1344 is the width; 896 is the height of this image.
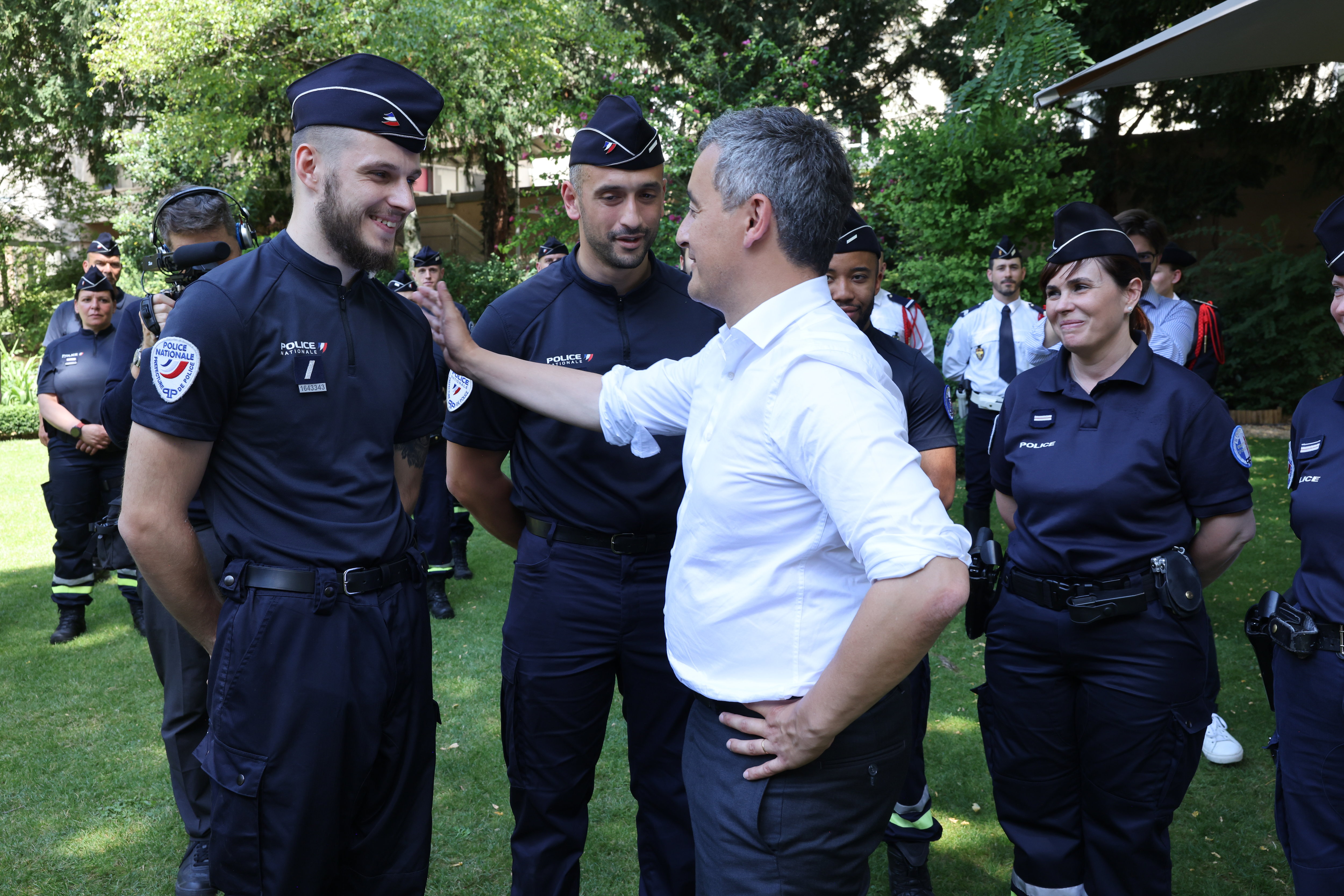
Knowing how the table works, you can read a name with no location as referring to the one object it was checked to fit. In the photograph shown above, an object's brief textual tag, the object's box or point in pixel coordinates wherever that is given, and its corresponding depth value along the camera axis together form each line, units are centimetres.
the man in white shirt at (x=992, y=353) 768
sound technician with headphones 330
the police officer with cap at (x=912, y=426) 335
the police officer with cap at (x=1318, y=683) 256
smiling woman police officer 285
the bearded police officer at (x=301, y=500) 222
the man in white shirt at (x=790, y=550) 161
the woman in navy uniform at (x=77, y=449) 609
